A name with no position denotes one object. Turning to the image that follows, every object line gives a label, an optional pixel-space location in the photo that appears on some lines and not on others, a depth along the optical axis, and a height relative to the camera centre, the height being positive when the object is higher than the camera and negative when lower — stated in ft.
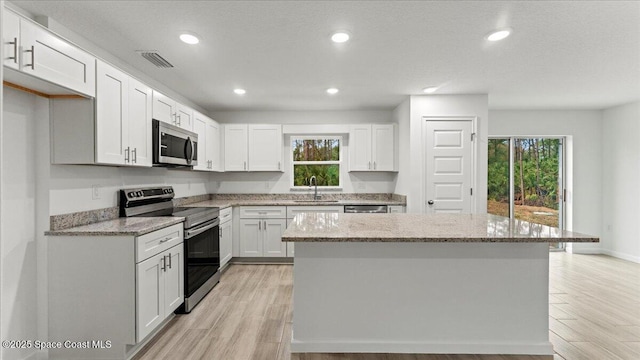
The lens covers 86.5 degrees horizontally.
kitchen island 7.98 -2.79
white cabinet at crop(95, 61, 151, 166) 8.19 +1.56
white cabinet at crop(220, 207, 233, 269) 14.32 -2.57
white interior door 14.89 +0.55
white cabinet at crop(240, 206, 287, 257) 16.01 -2.50
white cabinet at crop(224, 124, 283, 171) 17.19 +1.66
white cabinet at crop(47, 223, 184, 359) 7.77 -2.64
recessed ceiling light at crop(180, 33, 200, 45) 8.86 +3.71
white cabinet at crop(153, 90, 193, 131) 10.85 +2.31
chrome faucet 17.83 -0.31
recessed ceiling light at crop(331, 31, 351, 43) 8.75 +3.73
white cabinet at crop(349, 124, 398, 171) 16.94 +1.61
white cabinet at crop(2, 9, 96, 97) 6.12 +2.42
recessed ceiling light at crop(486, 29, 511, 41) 8.68 +3.76
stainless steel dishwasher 15.65 -1.42
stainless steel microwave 10.68 +1.12
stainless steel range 10.46 -1.83
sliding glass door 18.52 -0.02
